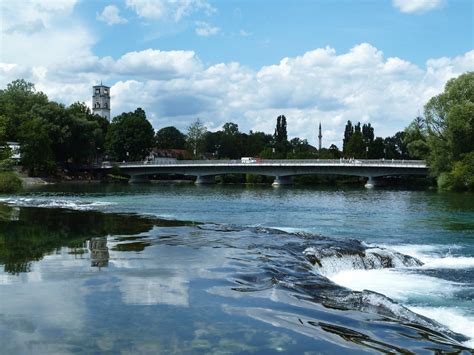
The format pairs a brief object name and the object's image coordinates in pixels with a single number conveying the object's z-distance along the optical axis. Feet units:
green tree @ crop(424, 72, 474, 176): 254.27
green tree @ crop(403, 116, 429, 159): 293.64
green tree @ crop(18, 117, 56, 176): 323.78
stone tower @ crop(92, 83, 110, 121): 651.25
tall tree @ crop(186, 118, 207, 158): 620.98
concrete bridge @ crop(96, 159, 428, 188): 329.72
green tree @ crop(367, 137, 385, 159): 517.06
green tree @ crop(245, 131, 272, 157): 609.62
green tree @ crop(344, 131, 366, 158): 497.05
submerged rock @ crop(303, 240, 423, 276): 69.49
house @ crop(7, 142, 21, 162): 342.19
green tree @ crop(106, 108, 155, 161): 440.45
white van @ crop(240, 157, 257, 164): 372.13
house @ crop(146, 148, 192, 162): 586.37
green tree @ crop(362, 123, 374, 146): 568.00
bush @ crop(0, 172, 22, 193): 167.22
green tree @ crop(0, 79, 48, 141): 346.95
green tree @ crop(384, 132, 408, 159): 565.25
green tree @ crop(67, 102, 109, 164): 379.31
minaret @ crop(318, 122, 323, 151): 629.10
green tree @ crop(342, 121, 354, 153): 565.53
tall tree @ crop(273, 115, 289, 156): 586.45
